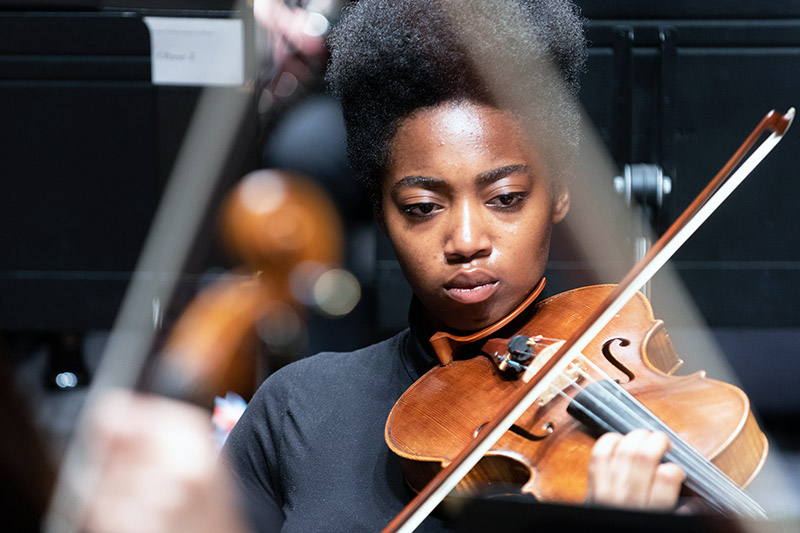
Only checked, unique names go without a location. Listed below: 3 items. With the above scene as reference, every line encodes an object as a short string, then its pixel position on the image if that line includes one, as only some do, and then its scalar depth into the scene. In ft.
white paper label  9.32
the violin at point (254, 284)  9.49
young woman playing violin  7.86
